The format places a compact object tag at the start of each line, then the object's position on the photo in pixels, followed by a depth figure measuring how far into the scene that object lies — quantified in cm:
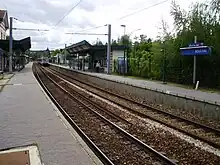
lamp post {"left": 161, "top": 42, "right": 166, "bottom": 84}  1672
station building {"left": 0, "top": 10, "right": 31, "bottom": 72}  3100
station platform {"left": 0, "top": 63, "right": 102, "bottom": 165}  436
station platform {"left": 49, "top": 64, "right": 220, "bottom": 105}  980
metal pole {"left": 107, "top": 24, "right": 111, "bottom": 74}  2543
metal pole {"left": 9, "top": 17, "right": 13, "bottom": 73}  2709
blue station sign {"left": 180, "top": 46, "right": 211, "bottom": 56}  1229
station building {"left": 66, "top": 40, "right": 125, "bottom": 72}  2987
